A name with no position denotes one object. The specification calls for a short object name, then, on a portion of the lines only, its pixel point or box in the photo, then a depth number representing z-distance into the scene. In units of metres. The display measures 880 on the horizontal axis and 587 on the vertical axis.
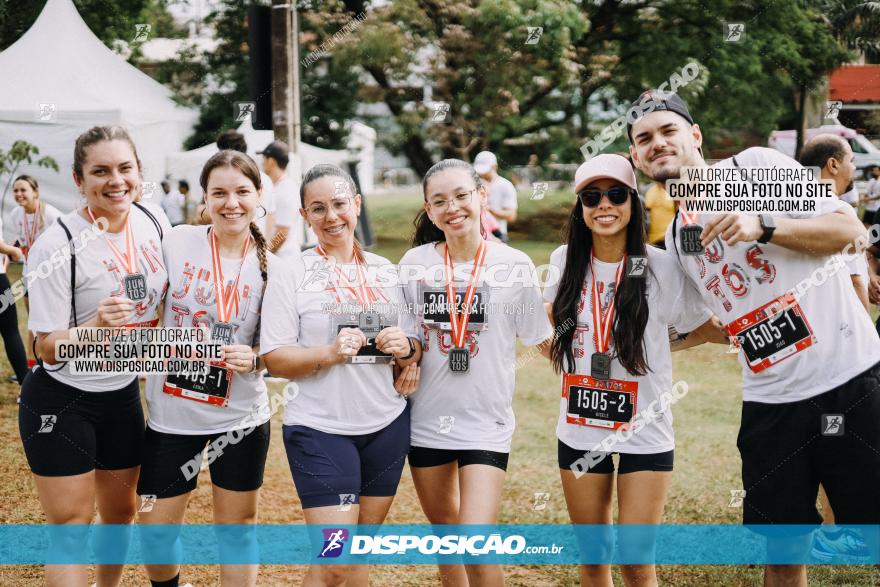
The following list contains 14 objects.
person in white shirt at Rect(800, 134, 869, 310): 3.91
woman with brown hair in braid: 3.04
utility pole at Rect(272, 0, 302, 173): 5.45
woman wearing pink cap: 2.88
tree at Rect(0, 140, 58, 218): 8.29
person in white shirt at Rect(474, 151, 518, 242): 8.93
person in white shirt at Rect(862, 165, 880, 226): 11.04
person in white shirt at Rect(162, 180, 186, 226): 13.31
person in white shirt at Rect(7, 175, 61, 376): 7.30
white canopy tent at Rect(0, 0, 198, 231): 8.14
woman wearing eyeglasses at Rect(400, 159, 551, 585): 3.00
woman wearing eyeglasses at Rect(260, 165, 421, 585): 2.86
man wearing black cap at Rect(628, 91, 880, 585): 2.78
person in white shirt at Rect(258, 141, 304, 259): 6.10
